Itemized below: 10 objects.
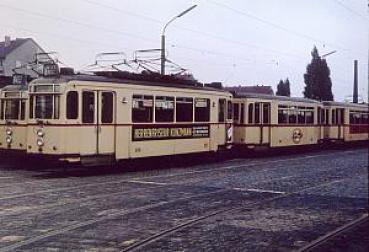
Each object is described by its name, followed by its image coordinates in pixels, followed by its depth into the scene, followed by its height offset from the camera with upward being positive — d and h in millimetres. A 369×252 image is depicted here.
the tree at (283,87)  95281 +6656
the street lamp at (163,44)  24375 +3459
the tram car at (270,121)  24859 +253
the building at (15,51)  53906 +7218
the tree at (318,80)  66812 +5278
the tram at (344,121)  32938 +341
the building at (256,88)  96562 +6346
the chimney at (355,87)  51750 +3556
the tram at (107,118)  15711 +186
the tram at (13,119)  18016 +143
